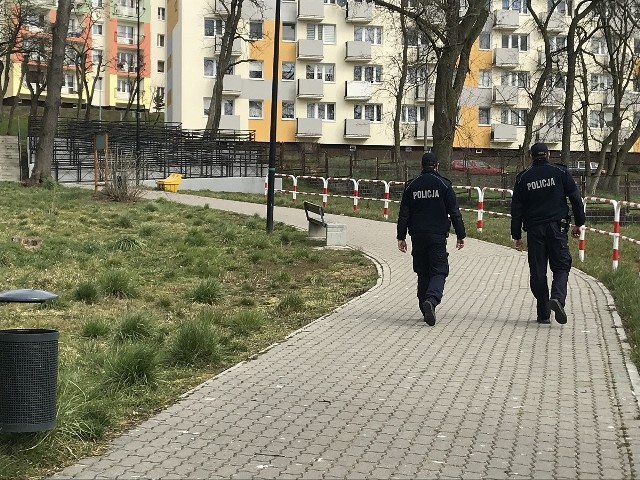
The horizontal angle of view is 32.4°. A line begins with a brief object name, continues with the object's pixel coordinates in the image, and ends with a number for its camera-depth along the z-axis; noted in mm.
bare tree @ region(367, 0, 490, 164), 29516
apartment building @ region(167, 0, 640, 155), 68438
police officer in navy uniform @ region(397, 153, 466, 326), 11398
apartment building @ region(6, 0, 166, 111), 93625
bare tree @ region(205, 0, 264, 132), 48000
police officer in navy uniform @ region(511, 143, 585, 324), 11078
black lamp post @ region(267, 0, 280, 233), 21859
